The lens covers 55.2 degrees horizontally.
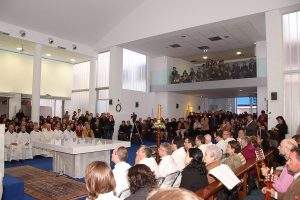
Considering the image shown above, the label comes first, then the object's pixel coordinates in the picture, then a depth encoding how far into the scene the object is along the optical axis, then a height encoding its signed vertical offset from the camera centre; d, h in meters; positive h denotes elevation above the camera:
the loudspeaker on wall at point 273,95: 9.55 +0.49
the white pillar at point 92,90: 16.34 +1.03
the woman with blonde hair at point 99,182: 2.49 -0.64
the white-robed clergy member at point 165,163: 4.45 -0.86
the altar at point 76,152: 6.84 -1.20
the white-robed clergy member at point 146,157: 4.36 -0.75
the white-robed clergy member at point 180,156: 5.28 -0.90
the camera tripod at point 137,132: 14.65 -1.20
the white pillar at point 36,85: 12.91 +1.04
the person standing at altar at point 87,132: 10.87 -0.90
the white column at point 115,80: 15.11 +1.54
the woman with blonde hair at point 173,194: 0.98 -0.30
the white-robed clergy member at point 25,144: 9.63 -1.22
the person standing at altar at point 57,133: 10.51 -0.92
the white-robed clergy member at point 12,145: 9.21 -1.22
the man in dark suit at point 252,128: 9.13 -0.60
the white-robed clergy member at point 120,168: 3.73 -0.81
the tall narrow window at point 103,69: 15.83 +2.19
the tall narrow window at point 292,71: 9.33 +1.28
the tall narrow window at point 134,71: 16.63 +2.29
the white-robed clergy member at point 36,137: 10.05 -1.02
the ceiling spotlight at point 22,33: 12.40 +3.25
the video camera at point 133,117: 15.06 -0.43
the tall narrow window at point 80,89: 17.64 +1.24
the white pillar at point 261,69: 13.16 +1.90
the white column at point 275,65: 9.55 +1.54
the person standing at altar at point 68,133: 10.76 -0.93
